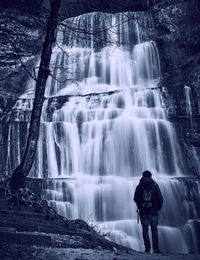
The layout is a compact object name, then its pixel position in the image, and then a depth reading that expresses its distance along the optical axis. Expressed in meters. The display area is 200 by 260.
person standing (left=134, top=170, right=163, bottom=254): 6.28
